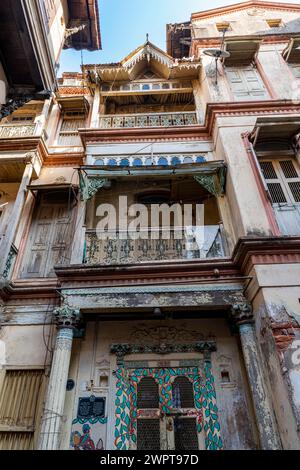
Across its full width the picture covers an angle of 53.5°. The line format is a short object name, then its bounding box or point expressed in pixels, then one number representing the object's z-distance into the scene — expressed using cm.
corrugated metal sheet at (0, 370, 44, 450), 579
